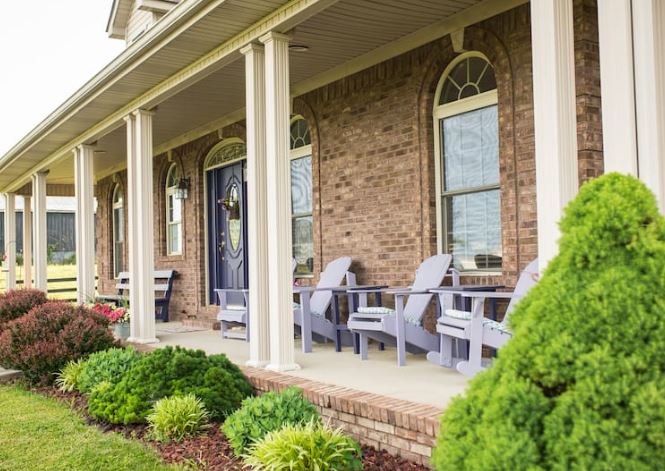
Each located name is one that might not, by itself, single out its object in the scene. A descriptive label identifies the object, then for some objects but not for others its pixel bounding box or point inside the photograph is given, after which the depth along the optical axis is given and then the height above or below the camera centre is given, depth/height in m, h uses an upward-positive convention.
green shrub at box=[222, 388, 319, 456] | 4.16 -0.94
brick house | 3.50 +1.09
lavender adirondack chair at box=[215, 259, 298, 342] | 7.97 -0.64
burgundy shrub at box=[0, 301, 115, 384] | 6.90 -0.78
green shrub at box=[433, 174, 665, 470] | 2.05 -0.33
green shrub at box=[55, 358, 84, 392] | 6.51 -1.06
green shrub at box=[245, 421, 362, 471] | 3.65 -1.01
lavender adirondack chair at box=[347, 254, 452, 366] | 5.77 -0.52
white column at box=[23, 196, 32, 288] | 16.38 +0.61
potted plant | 8.71 -0.70
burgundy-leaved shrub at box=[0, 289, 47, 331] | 9.05 -0.51
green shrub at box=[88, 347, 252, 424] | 5.10 -0.92
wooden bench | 11.83 -0.56
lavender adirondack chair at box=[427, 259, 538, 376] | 4.77 -0.51
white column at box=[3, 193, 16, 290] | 15.73 +0.30
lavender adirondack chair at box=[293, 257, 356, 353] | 6.80 -0.51
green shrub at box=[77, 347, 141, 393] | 5.82 -0.88
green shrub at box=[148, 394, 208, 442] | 4.74 -1.06
